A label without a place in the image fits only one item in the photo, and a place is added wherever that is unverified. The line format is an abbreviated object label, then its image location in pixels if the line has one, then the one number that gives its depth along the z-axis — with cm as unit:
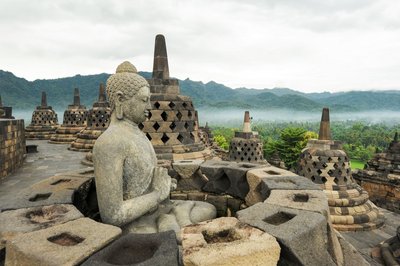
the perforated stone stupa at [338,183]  879
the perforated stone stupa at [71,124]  1435
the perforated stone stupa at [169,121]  507
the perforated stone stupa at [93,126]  1133
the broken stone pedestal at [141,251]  158
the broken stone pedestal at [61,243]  158
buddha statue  226
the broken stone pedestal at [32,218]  189
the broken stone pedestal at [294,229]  177
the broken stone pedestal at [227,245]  158
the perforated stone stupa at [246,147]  1428
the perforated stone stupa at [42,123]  1631
